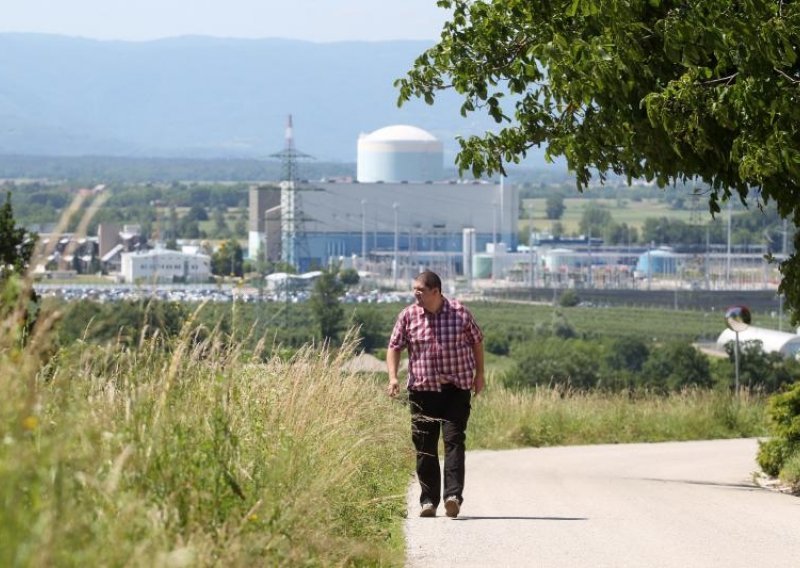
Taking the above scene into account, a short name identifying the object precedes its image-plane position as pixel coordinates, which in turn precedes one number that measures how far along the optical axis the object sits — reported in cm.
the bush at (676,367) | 5576
